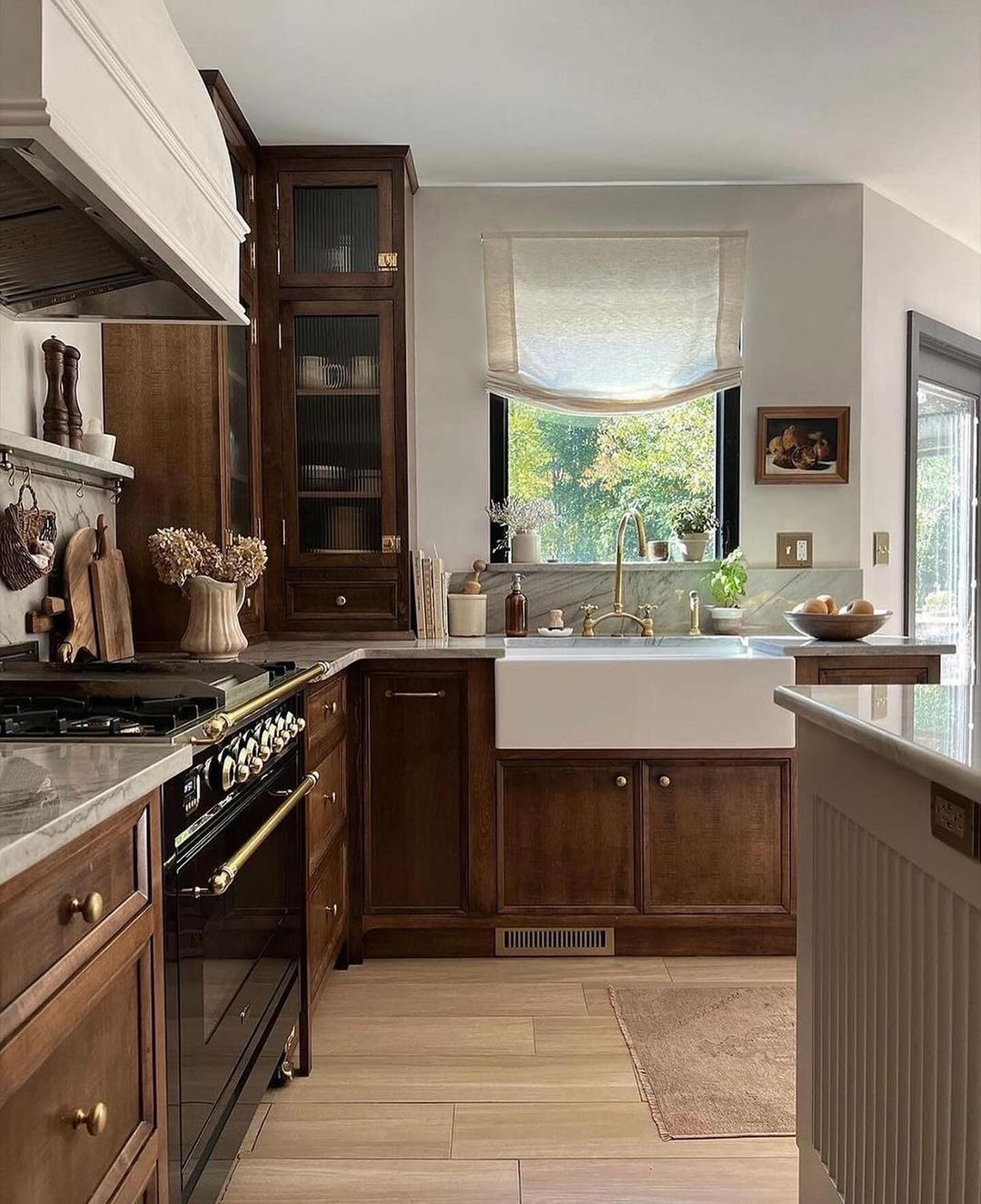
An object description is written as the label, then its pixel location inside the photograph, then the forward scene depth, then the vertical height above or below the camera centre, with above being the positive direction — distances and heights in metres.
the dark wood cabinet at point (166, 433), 2.89 +0.41
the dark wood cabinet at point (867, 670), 3.13 -0.29
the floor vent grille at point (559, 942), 3.19 -1.14
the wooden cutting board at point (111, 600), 2.64 -0.06
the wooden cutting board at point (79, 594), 2.51 -0.04
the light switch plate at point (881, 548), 3.91 +0.10
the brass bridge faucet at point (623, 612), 3.69 -0.13
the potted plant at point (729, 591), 3.68 -0.06
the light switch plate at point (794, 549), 3.83 +0.09
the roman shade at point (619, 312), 3.79 +0.97
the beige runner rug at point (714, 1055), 2.23 -1.18
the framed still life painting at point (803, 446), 3.81 +0.48
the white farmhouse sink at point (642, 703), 3.09 -0.38
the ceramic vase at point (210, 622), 2.57 -0.11
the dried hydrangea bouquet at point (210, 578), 2.57 +0.00
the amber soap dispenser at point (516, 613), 3.70 -0.13
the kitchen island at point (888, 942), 1.17 -0.50
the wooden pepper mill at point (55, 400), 2.42 +0.42
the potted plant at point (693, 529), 3.80 +0.17
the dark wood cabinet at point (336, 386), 3.43 +0.64
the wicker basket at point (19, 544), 2.19 +0.07
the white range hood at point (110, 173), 1.29 +0.60
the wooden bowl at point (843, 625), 3.27 -0.16
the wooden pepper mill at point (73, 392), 2.49 +0.45
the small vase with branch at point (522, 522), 3.82 +0.20
